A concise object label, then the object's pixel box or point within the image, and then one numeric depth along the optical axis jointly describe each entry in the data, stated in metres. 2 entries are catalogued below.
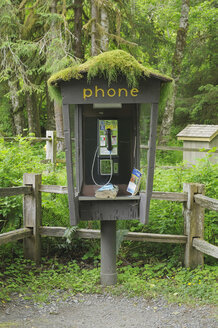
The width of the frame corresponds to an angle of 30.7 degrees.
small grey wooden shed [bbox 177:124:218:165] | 10.77
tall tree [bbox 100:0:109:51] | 11.84
